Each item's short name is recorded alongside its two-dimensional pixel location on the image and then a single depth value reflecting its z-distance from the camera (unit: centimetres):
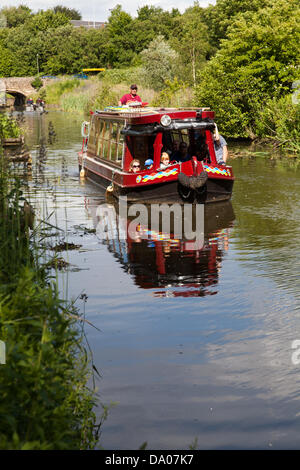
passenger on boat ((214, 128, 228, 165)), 1562
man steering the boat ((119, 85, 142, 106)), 1856
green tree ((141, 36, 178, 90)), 5125
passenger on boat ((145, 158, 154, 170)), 1530
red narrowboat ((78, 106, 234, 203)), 1458
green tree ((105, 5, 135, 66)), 8831
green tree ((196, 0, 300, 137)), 2775
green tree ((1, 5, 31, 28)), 10392
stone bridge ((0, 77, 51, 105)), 8562
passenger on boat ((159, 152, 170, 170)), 1491
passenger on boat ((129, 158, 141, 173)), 1544
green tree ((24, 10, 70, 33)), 10031
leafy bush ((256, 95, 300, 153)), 2462
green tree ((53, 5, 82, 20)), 12558
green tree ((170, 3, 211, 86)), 4584
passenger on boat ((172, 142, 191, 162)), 1536
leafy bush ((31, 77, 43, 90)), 8431
